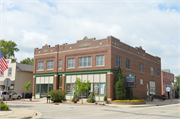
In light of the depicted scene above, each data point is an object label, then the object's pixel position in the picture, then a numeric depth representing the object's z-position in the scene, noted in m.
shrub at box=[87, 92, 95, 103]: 30.33
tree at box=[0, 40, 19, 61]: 67.25
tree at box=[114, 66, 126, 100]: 29.88
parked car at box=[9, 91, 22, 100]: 38.33
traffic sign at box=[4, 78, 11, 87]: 18.74
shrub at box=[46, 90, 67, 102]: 30.64
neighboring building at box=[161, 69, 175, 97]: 56.88
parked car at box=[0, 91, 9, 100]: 35.21
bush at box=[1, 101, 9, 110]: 17.72
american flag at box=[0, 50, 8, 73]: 20.44
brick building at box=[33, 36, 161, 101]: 31.08
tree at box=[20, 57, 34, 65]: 78.94
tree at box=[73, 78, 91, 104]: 28.48
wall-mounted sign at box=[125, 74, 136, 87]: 30.67
